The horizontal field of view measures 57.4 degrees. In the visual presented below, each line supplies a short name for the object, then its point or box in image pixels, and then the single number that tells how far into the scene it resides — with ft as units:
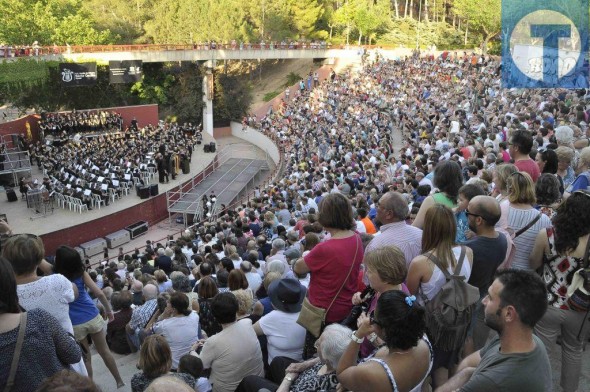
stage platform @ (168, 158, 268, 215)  77.45
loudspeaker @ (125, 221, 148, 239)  68.51
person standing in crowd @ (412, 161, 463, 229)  17.22
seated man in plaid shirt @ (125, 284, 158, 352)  19.92
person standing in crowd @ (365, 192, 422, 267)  14.11
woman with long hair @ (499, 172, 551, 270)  15.30
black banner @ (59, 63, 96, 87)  97.50
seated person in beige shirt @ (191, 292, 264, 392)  13.89
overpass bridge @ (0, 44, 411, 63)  104.01
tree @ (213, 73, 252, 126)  139.54
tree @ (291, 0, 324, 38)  159.84
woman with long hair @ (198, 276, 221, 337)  17.16
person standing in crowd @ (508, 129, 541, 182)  22.04
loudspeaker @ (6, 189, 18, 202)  69.00
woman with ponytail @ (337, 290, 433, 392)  9.65
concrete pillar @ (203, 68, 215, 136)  130.93
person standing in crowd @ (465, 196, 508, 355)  13.84
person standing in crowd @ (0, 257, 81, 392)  9.53
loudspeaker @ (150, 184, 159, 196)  74.08
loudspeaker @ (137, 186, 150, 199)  72.49
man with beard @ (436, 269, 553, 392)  8.97
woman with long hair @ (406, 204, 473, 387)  12.42
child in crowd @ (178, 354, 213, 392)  13.30
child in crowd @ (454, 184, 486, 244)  16.37
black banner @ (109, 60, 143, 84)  104.63
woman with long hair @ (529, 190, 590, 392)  13.29
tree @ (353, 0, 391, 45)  159.12
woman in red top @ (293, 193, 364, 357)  13.39
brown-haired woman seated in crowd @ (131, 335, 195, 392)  12.14
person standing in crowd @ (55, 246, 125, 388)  15.26
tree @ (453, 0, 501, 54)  136.87
